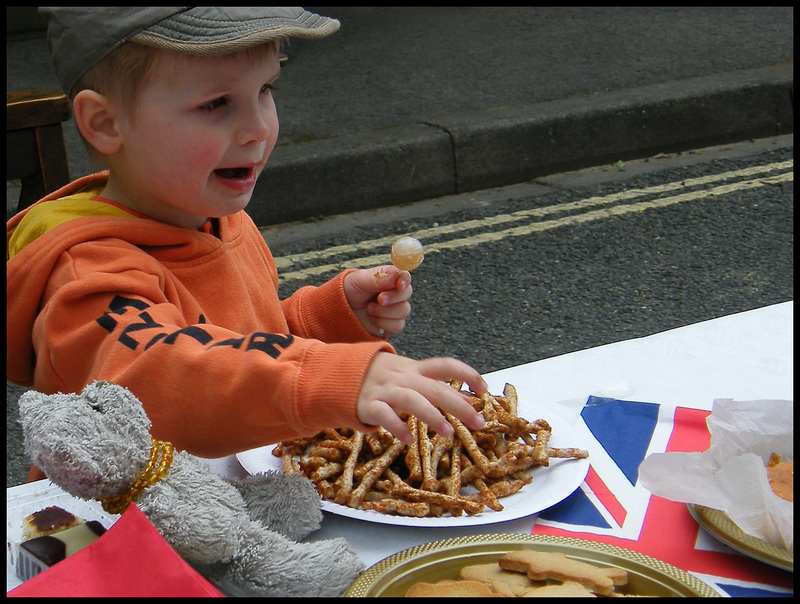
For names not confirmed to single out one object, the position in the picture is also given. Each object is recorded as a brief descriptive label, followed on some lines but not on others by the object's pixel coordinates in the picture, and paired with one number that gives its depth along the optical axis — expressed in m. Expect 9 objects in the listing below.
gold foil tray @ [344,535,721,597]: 1.01
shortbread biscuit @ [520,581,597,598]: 0.99
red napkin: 0.92
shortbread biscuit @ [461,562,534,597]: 1.01
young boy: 1.10
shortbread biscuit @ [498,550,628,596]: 1.02
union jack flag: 1.15
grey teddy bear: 0.97
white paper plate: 1.22
